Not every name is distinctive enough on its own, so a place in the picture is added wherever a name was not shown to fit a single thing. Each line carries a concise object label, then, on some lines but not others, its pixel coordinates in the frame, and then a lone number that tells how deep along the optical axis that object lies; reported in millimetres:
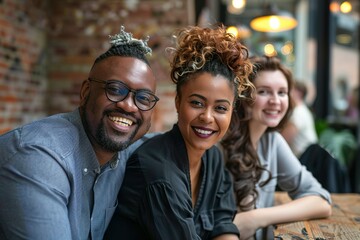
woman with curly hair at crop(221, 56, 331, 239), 1805
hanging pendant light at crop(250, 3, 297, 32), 4496
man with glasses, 1087
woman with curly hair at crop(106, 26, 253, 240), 1309
